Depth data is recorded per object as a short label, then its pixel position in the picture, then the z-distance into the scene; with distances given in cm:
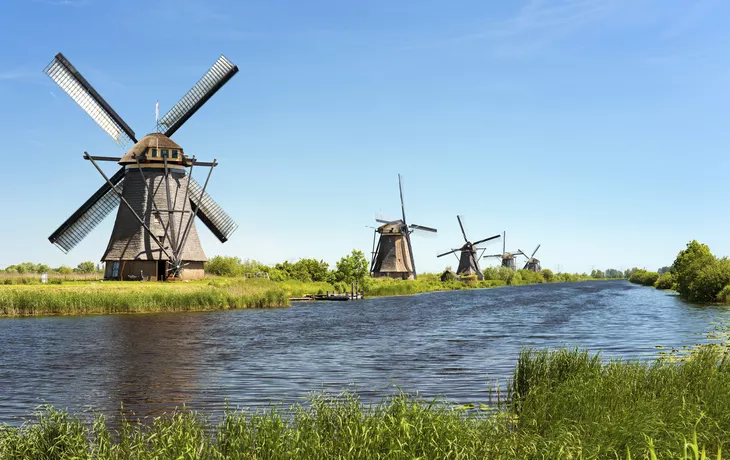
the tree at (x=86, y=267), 9088
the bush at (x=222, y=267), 6919
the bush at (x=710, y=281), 4862
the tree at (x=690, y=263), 5444
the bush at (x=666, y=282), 8244
